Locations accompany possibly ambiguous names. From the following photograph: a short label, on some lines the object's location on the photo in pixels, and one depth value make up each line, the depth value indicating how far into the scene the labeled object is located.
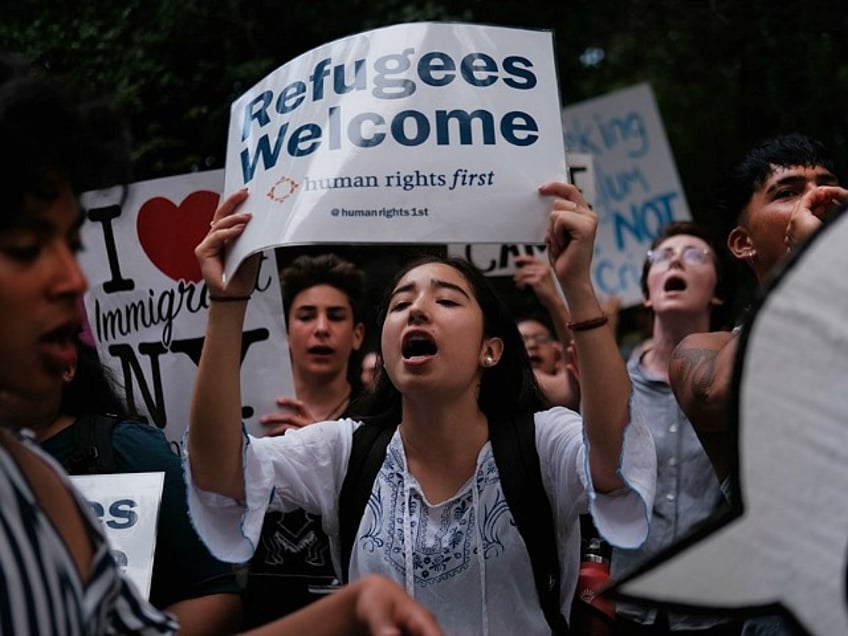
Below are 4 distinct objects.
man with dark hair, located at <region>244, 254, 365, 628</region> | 3.62
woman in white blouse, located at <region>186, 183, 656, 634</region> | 2.70
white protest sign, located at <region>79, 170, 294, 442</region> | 3.92
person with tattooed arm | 2.94
